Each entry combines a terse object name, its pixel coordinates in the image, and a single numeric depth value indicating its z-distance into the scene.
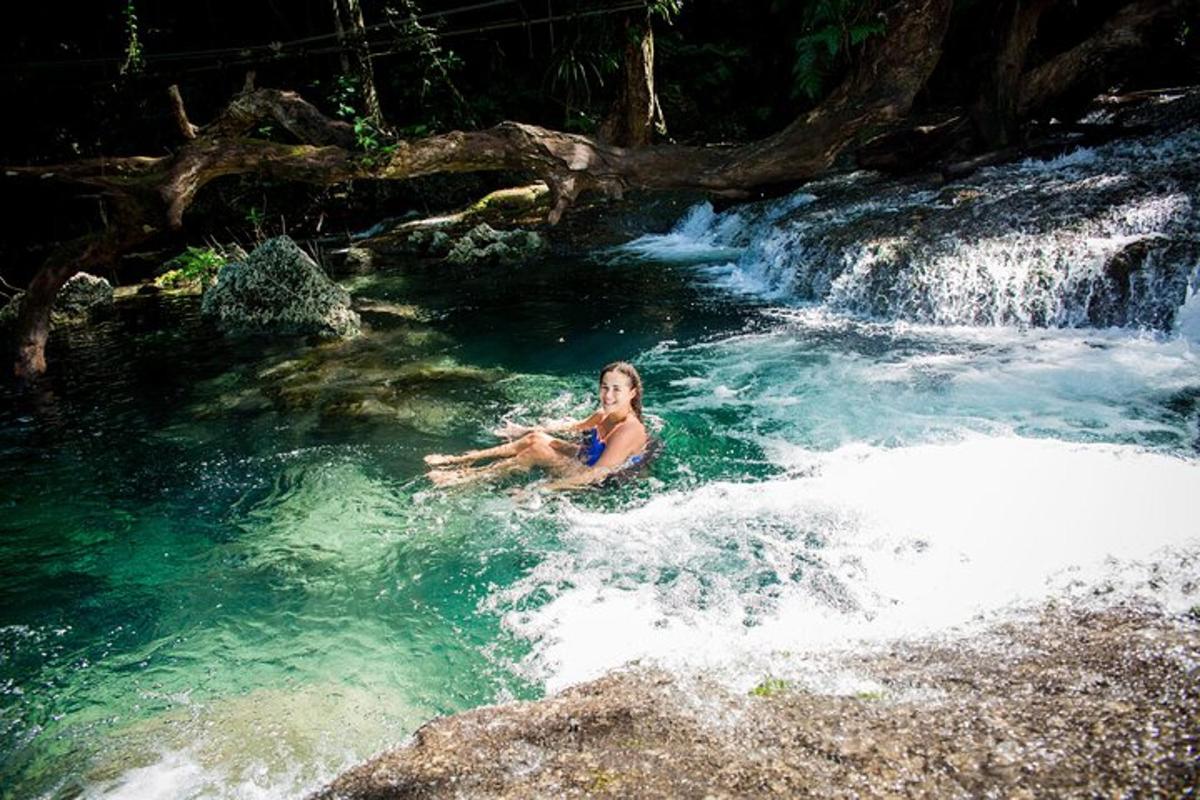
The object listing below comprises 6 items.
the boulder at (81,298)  12.45
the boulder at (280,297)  9.74
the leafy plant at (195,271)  14.12
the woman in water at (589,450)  4.92
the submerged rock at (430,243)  14.49
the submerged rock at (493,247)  13.64
